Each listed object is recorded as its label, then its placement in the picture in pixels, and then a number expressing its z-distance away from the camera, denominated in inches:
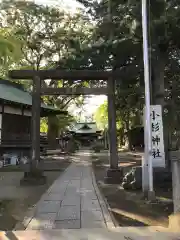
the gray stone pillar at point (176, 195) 139.7
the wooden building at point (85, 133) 1353.6
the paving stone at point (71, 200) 197.1
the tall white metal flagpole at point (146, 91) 208.5
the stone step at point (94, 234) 128.5
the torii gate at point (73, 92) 293.5
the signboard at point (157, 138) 217.3
